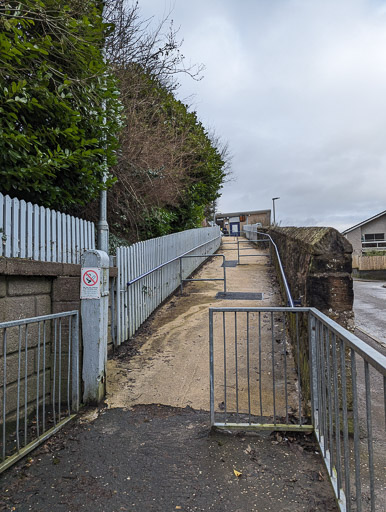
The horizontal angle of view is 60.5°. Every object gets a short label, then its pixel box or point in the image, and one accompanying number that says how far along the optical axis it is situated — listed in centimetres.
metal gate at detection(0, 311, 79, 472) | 297
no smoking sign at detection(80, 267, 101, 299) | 377
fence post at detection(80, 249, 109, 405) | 370
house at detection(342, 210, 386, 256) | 3231
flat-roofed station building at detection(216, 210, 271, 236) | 4159
